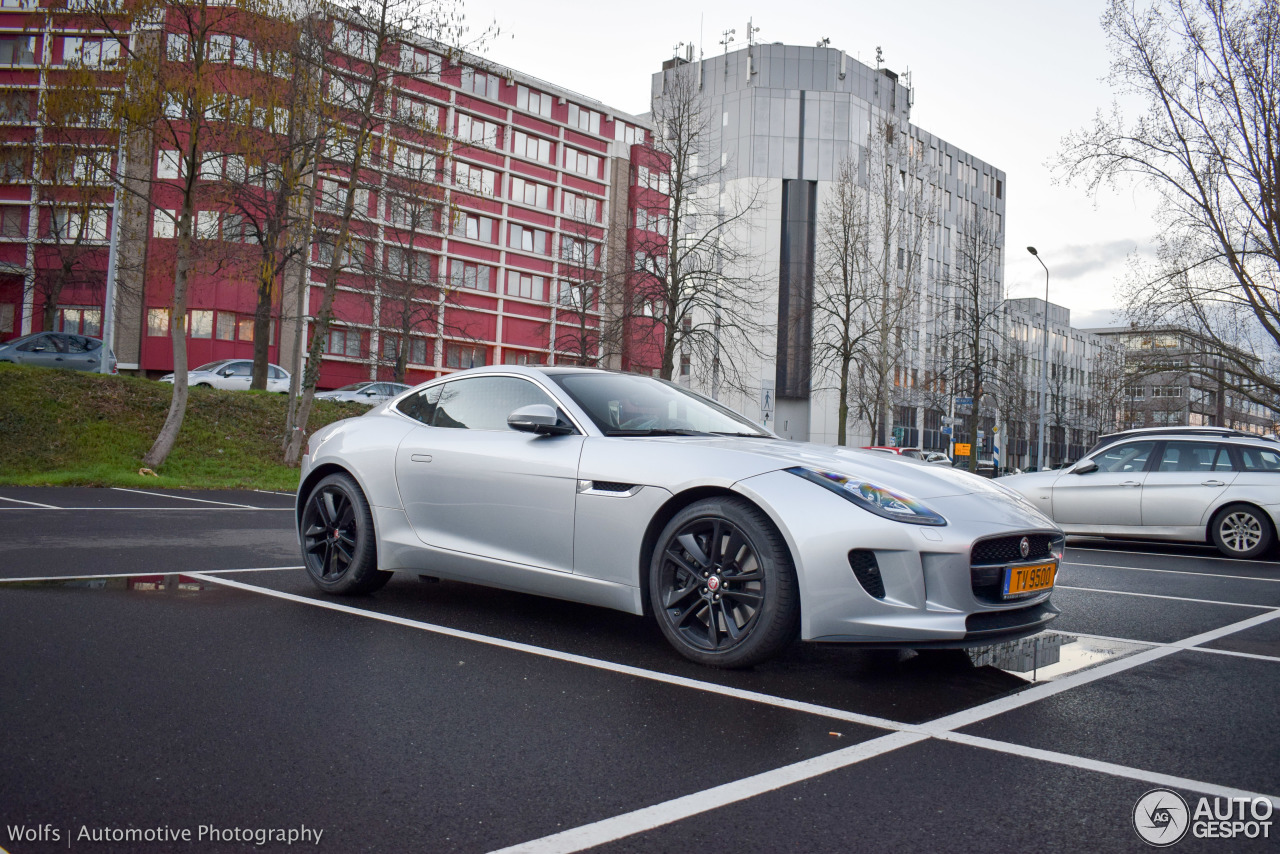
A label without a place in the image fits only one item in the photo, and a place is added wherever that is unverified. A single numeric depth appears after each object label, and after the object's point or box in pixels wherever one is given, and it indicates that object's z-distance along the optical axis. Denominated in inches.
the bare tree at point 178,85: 643.5
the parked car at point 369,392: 1343.5
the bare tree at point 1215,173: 911.7
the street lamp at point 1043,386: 1717.3
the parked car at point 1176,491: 437.4
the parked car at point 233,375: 1296.8
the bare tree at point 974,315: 1467.5
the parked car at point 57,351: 1172.5
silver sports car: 159.3
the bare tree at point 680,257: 1039.6
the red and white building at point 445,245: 864.3
